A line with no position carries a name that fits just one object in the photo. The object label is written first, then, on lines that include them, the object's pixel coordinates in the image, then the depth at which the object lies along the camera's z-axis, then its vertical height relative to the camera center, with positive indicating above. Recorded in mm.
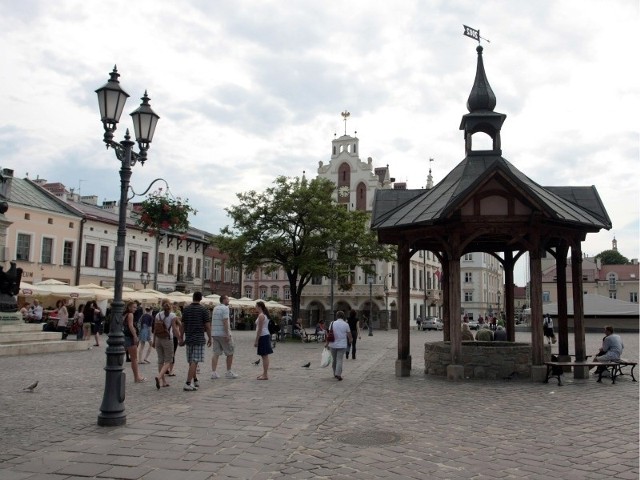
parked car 59750 -1175
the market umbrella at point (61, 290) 28555 +788
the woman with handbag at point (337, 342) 14312 -758
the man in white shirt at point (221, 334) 13734 -587
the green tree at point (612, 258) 114038 +11306
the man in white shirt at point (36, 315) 29312 -472
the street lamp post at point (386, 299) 64175 +1394
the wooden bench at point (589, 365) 13420 -1161
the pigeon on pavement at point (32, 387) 11328 -1567
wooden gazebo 13766 +2225
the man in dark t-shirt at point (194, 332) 12000 -492
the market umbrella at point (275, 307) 45638 +225
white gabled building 64938 +3843
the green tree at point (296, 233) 33656 +4493
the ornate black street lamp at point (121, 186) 8477 +1987
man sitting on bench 14523 -840
